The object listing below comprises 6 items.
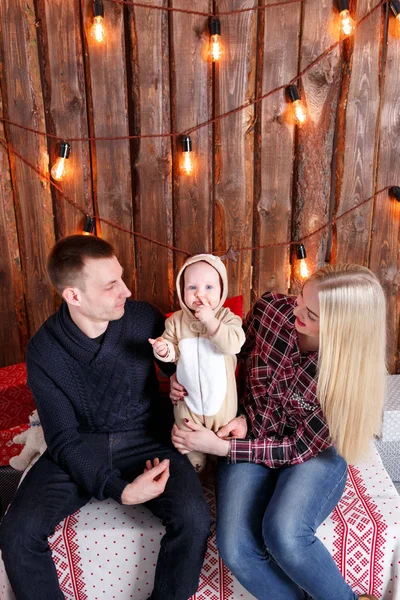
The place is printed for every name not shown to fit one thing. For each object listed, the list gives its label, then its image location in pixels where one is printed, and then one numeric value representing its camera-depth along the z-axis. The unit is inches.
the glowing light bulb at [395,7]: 97.6
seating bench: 71.9
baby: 71.8
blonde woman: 68.8
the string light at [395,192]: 106.9
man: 69.2
